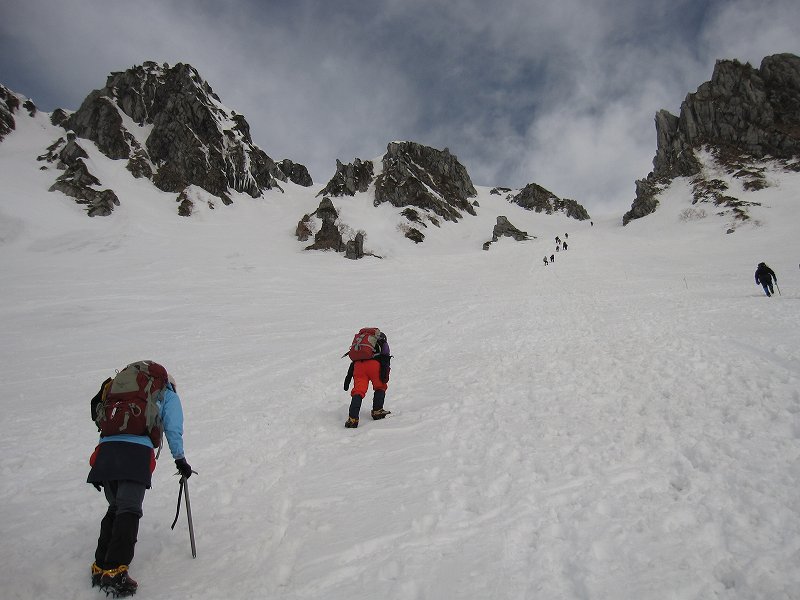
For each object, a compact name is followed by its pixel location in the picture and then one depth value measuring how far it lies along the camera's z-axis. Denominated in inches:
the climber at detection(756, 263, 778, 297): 631.2
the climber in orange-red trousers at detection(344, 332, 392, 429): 305.7
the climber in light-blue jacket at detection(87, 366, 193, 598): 139.5
